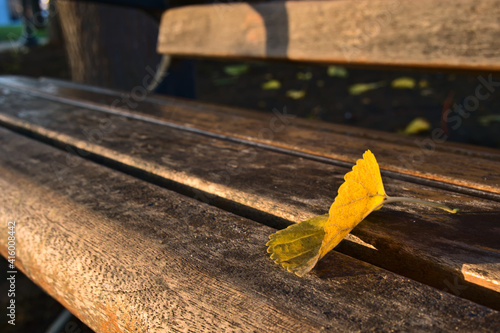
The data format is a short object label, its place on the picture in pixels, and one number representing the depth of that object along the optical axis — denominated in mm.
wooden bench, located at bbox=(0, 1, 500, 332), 406
